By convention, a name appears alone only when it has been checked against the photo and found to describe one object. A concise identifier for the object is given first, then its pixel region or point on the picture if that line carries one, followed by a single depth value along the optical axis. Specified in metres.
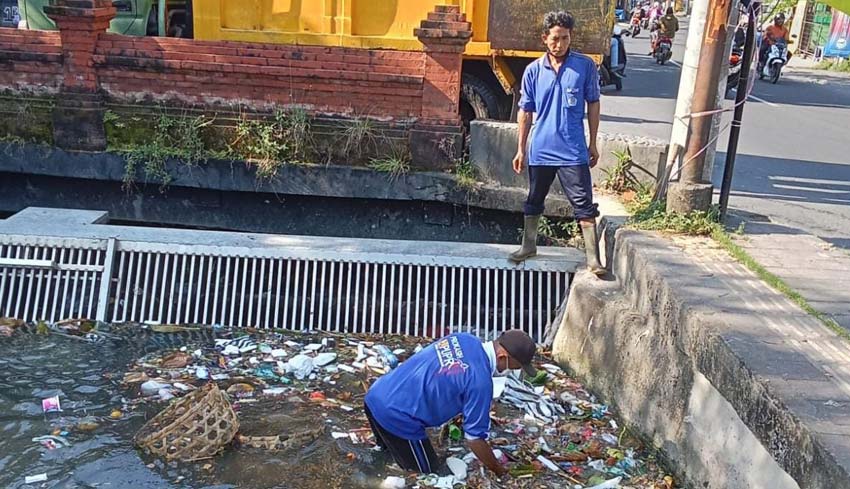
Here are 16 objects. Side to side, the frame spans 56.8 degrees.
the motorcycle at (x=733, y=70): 12.10
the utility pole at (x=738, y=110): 5.05
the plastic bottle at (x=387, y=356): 5.15
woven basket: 3.89
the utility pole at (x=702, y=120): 4.99
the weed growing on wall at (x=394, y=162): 6.72
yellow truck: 7.46
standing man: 4.82
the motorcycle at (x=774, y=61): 17.94
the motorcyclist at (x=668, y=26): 20.92
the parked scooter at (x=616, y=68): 13.95
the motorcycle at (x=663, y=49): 20.75
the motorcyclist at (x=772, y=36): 18.70
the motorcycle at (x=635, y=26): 33.84
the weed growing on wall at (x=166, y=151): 6.88
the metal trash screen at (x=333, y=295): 5.65
